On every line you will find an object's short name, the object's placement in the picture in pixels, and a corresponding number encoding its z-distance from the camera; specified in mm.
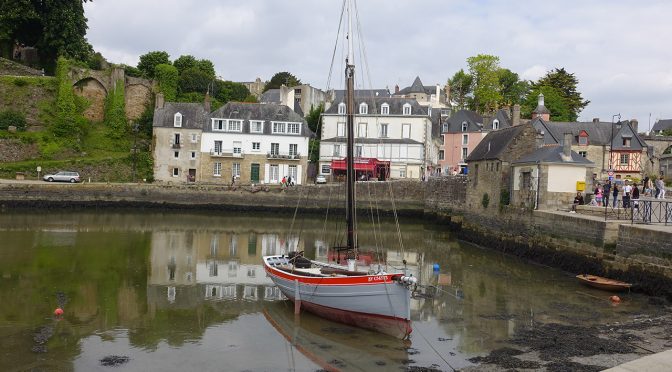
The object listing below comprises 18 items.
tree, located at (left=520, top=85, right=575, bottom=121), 56656
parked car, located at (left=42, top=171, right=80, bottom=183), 39781
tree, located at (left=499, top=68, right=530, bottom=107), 65562
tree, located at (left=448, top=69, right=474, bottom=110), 70762
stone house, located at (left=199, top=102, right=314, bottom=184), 45812
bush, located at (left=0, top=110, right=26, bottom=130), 44031
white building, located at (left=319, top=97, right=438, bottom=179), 46938
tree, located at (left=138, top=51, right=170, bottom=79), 55688
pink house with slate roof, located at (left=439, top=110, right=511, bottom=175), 50131
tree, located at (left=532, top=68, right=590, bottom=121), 61225
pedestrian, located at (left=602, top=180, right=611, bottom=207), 23016
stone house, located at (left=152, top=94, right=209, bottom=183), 45125
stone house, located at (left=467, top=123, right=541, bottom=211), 27422
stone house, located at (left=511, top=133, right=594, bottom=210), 24453
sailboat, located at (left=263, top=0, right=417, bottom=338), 12781
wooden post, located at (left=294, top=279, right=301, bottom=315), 14617
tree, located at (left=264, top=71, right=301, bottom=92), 72938
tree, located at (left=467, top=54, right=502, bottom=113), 61719
